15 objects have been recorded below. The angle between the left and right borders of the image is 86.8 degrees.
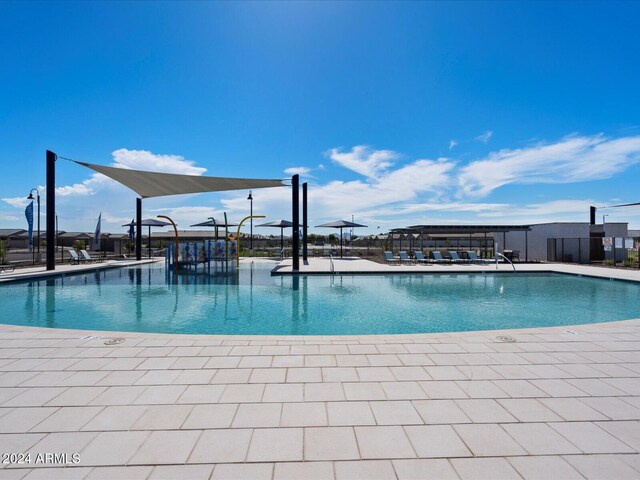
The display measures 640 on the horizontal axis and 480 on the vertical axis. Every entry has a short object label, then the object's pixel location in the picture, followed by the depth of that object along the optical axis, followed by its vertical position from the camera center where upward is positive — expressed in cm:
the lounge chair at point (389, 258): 1705 -108
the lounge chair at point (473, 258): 1717 -111
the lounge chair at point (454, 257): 1720 -104
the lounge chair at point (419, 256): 1709 -99
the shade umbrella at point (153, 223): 1933 +91
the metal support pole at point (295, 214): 1258 +92
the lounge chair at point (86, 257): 1670 -93
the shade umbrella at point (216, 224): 1783 +78
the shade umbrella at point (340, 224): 1949 +76
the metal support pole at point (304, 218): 1655 +100
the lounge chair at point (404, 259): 1667 -114
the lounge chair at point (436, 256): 1723 -99
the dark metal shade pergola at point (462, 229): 1803 +43
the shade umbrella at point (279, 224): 2017 +82
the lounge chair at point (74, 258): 1630 -94
